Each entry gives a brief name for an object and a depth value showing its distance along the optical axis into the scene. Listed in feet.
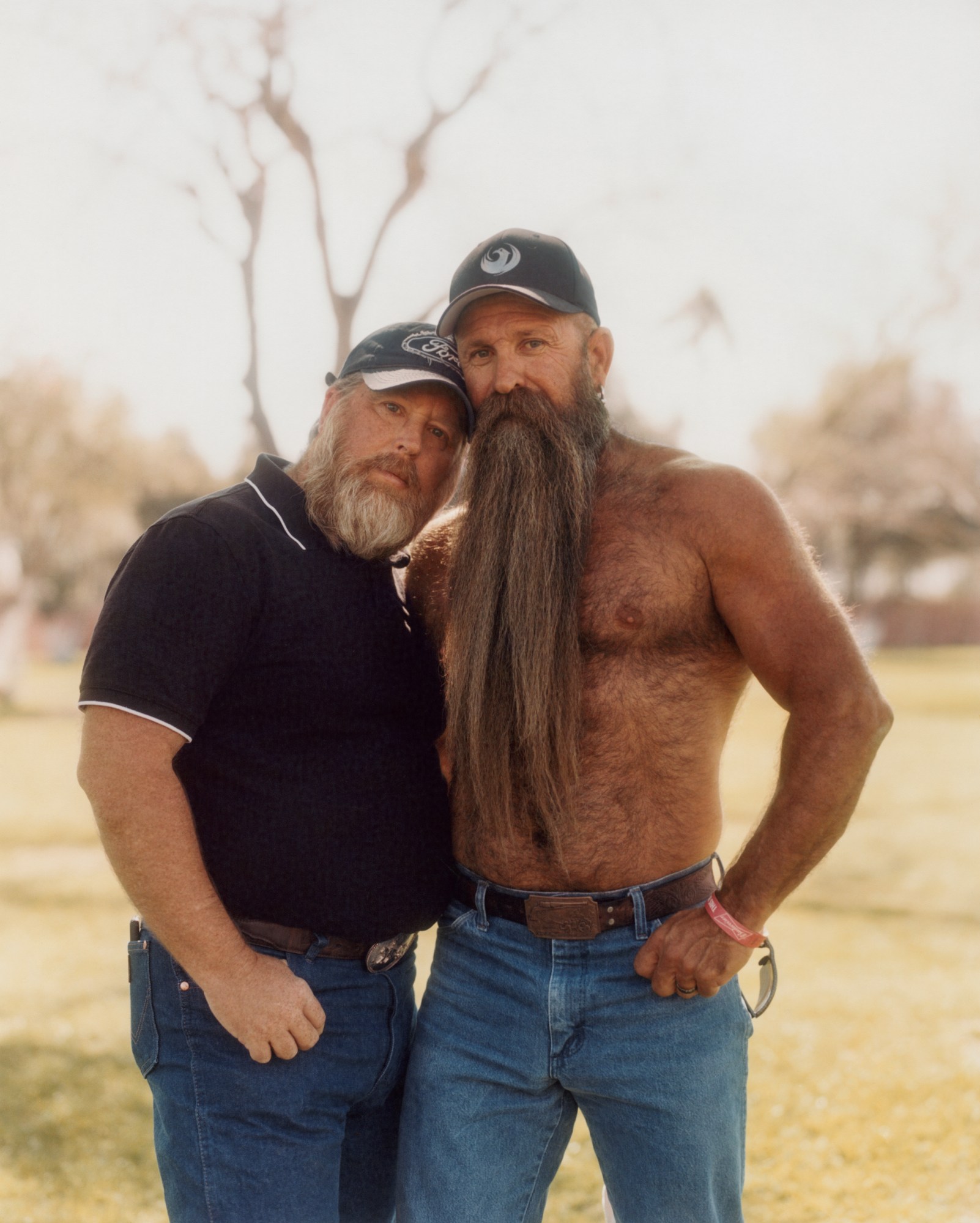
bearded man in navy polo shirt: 7.71
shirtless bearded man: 8.45
